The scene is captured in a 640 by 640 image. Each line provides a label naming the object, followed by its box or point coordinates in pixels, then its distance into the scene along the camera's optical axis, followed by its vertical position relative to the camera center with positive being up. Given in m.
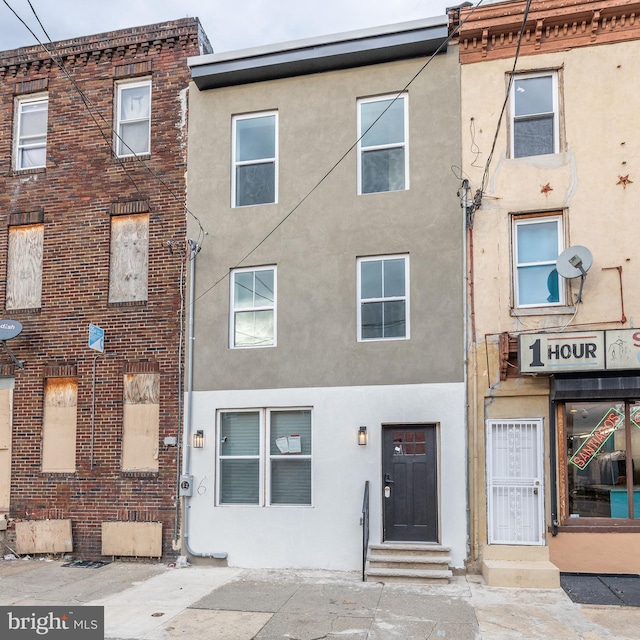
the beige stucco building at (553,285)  10.02 +1.90
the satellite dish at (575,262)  9.98 +2.15
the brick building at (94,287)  11.84 +2.22
